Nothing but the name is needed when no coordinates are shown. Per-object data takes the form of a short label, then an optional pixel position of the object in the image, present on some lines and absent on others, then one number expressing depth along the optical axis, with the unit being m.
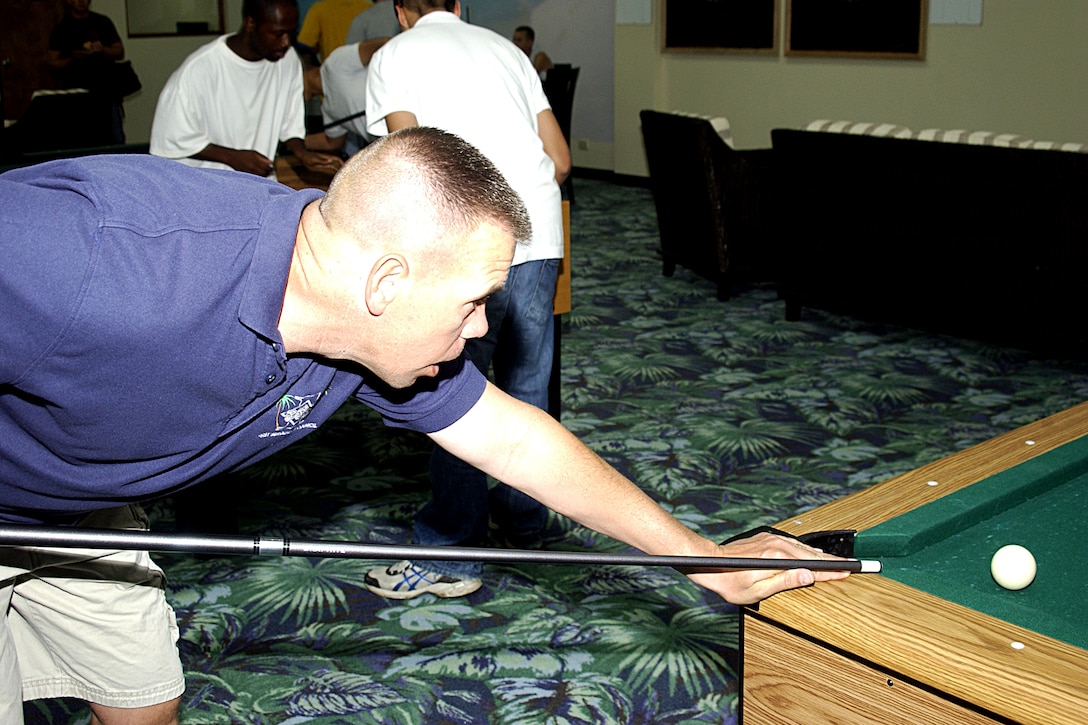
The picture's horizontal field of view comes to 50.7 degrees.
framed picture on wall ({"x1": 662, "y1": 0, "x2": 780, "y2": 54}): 9.09
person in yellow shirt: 7.89
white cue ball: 1.56
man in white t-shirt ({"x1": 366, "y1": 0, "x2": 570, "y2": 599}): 2.93
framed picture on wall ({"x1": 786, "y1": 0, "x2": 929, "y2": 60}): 7.99
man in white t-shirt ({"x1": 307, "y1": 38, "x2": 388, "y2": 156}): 5.31
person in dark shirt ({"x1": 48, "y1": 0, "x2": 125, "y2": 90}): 9.37
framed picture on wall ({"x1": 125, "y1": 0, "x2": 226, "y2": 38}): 11.40
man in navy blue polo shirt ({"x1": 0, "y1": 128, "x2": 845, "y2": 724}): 1.18
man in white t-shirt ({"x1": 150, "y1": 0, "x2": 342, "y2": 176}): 3.85
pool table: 1.34
